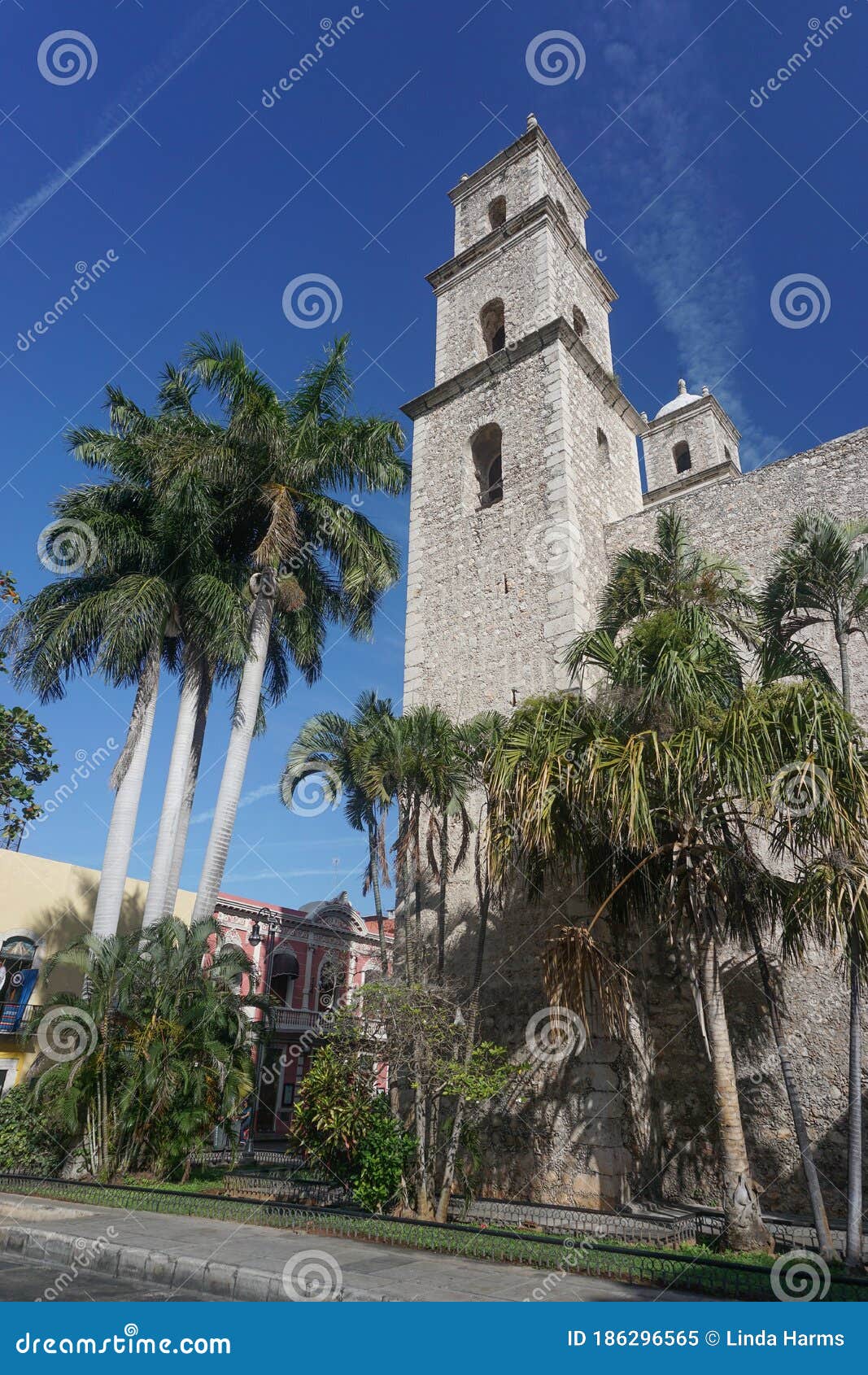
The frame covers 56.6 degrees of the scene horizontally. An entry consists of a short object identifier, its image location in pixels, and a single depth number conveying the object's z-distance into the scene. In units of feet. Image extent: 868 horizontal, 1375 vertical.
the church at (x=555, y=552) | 32.53
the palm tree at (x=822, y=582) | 30.22
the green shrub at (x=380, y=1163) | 30.04
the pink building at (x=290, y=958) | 83.15
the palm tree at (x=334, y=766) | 47.47
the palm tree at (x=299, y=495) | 48.75
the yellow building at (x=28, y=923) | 55.36
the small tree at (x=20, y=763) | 52.70
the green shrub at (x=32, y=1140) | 37.96
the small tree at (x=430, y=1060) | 29.68
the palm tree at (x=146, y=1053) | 36.45
